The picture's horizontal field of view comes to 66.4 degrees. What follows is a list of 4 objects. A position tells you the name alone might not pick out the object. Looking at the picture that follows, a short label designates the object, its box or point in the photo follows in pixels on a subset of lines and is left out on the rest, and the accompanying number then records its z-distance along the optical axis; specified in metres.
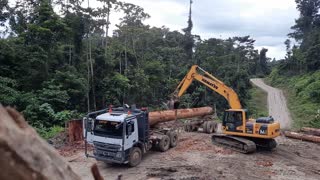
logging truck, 9.48
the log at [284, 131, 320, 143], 14.52
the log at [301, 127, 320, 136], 15.57
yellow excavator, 11.95
